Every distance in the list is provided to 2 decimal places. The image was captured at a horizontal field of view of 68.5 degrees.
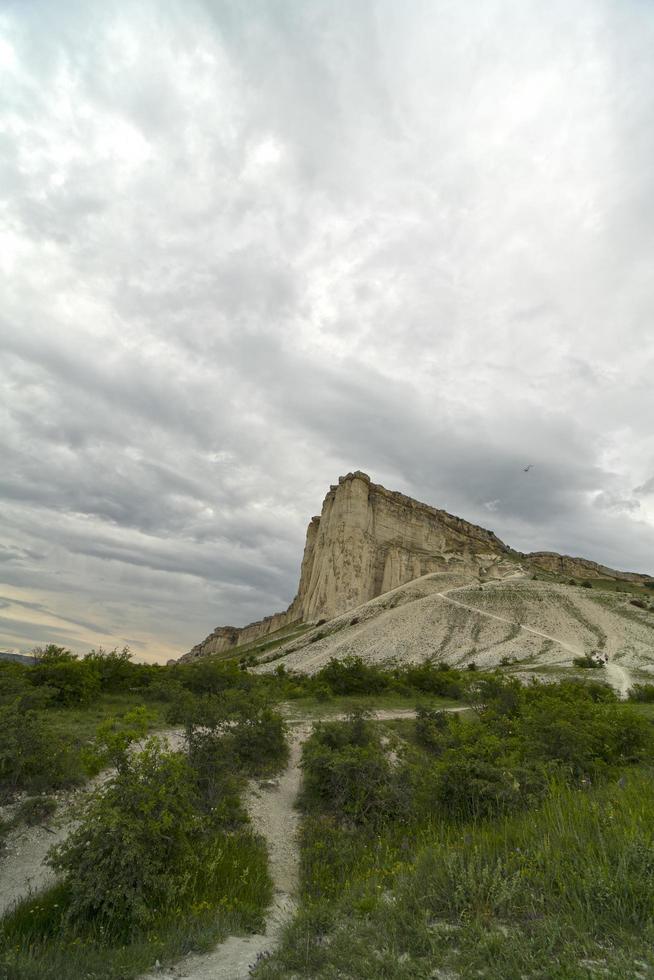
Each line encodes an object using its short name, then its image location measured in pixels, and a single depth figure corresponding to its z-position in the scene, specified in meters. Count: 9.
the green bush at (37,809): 9.45
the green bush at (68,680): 20.66
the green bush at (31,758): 10.40
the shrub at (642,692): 27.96
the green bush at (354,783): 10.42
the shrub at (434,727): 15.30
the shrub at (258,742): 13.34
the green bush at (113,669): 24.70
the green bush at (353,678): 30.23
